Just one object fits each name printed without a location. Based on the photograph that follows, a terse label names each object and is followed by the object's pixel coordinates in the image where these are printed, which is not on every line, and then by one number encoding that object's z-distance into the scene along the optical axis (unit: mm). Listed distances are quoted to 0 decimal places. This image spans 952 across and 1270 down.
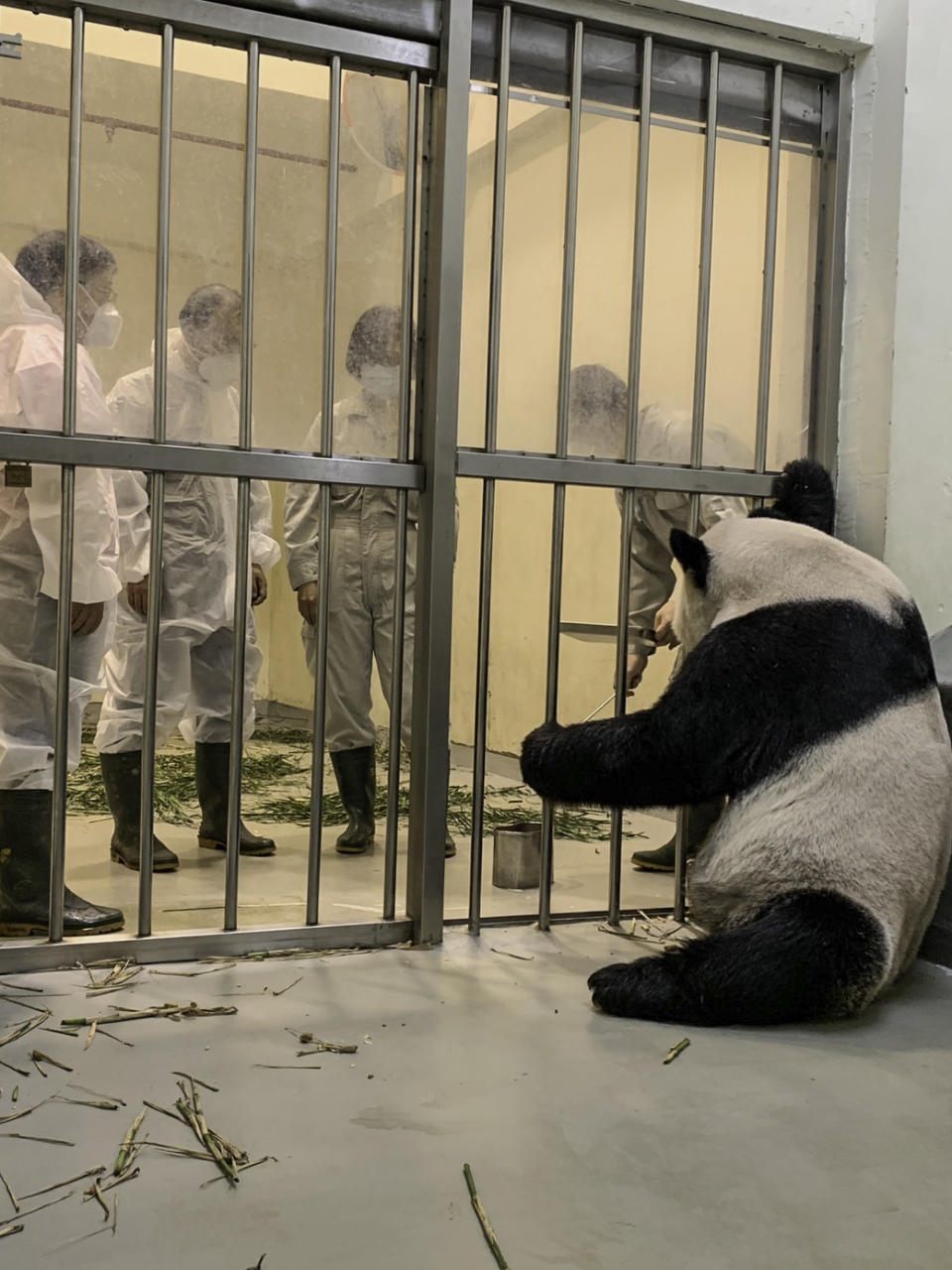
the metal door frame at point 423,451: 3105
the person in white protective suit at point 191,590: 3242
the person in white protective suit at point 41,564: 3094
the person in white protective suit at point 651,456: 3639
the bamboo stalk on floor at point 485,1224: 1816
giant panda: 2791
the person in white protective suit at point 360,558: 3439
